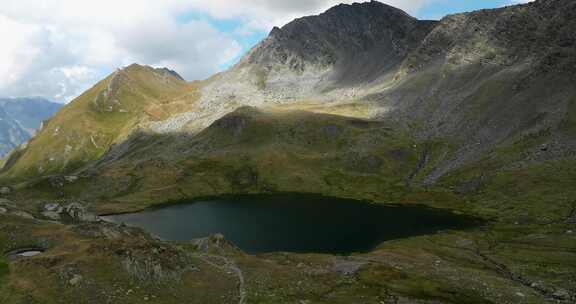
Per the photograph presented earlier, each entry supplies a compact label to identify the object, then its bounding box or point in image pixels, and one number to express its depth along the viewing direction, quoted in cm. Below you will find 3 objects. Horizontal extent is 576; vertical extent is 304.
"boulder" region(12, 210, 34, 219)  9877
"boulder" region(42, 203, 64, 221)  13685
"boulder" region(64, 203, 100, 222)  14150
